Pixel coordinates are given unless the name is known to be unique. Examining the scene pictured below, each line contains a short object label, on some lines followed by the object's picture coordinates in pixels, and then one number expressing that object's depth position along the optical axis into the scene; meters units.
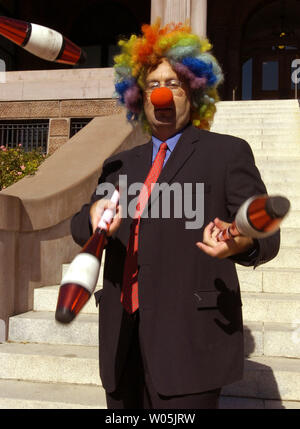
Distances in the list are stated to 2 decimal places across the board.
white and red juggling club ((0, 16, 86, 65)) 1.76
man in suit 1.86
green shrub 6.91
